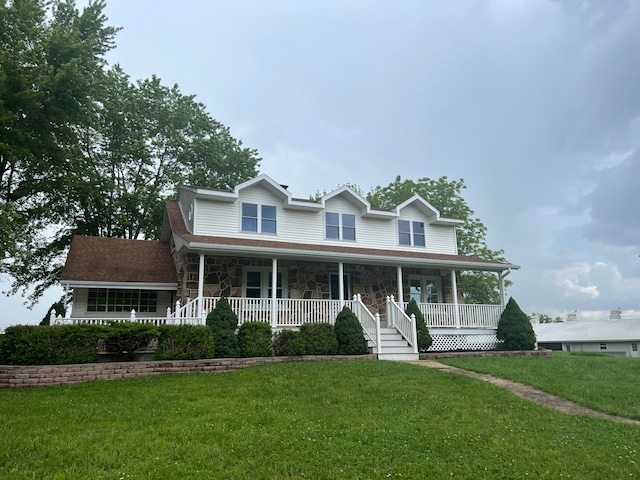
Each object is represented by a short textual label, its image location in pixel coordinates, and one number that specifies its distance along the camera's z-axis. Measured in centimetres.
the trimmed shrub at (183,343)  1213
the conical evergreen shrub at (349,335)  1412
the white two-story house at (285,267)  1533
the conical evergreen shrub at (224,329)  1293
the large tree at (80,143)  1773
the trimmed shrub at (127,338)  1191
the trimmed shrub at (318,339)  1379
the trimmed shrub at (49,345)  1110
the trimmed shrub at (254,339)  1315
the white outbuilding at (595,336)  3338
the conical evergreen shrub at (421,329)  1550
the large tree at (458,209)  3378
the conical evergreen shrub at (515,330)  1711
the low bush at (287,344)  1363
